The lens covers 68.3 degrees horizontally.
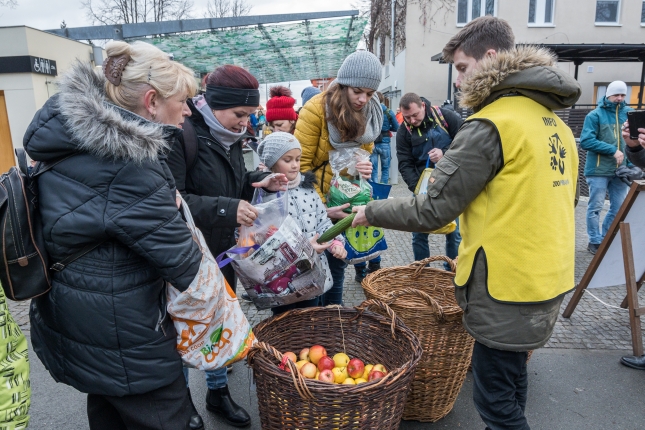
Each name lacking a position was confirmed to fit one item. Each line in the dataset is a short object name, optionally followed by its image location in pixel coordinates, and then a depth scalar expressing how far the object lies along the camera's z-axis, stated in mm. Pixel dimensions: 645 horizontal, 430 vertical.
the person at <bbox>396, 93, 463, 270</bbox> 4465
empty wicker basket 2387
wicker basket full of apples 1779
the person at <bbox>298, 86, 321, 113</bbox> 6539
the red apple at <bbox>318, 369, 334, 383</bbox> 2156
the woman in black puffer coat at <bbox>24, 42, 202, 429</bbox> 1476
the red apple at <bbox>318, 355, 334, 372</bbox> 2260
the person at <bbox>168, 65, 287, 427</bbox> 2225
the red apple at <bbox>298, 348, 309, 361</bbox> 2400
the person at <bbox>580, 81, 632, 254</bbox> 5539
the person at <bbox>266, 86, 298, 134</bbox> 4934
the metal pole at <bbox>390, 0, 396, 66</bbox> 18578
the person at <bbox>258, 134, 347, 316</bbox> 2729
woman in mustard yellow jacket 2973
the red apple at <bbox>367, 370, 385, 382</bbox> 2121
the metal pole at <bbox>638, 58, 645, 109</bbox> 14039
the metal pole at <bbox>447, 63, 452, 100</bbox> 14092
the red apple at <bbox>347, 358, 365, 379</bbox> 2254
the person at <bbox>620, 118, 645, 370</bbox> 3189
